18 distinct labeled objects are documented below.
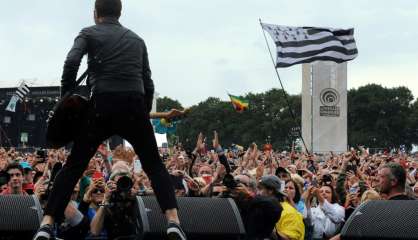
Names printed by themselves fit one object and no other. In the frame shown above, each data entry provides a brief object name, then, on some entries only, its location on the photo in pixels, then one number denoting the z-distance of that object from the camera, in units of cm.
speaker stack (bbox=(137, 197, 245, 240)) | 719
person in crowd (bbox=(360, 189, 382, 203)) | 1009
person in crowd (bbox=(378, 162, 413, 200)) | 818
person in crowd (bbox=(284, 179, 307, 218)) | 1114
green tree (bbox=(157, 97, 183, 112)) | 15600
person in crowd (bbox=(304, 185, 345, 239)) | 1121
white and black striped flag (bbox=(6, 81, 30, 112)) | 4134
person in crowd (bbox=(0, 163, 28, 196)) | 936
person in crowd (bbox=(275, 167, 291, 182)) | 1200
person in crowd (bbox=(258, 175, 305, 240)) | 954
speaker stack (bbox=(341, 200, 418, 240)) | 697
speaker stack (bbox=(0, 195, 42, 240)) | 694
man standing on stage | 634
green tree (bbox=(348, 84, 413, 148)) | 11994
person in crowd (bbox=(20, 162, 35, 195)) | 1073
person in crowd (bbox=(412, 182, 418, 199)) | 1245
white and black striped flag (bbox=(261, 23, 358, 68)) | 2680
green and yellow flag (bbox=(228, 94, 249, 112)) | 3445
